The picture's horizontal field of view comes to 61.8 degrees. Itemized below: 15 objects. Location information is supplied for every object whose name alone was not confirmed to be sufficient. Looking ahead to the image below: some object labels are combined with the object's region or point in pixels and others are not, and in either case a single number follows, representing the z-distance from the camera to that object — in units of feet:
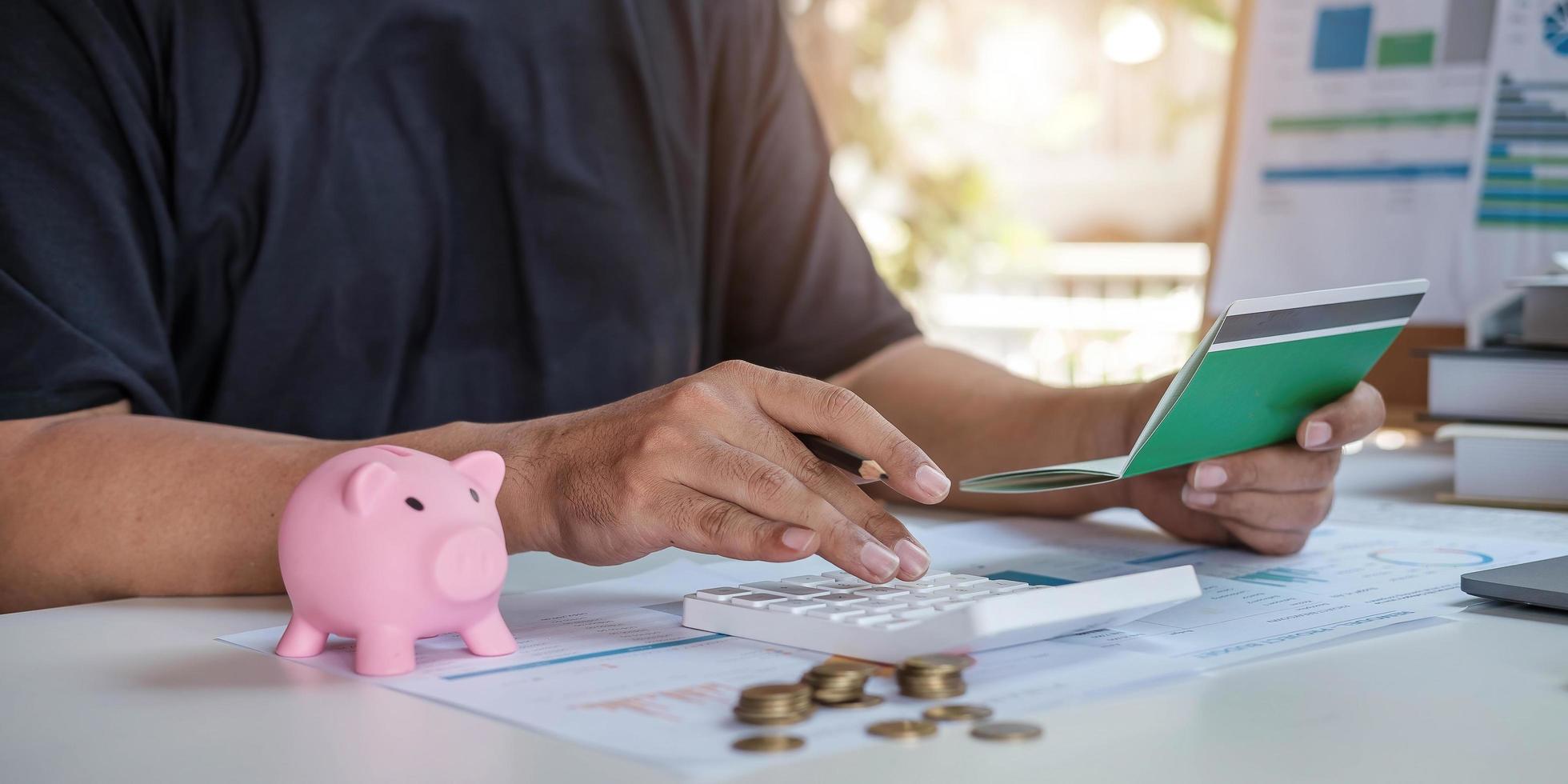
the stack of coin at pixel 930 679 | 1.64
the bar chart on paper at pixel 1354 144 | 5.16
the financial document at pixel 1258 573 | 2.02
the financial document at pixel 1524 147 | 4.97
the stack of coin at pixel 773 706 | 1.52
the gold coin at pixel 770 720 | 1.52
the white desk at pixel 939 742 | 1.42
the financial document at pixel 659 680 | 1.50
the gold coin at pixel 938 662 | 1.66
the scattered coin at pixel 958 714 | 1.55
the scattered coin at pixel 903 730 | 1.49
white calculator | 1.72
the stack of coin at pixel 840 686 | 1.61
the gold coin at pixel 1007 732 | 1.48
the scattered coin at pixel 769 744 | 1.44
